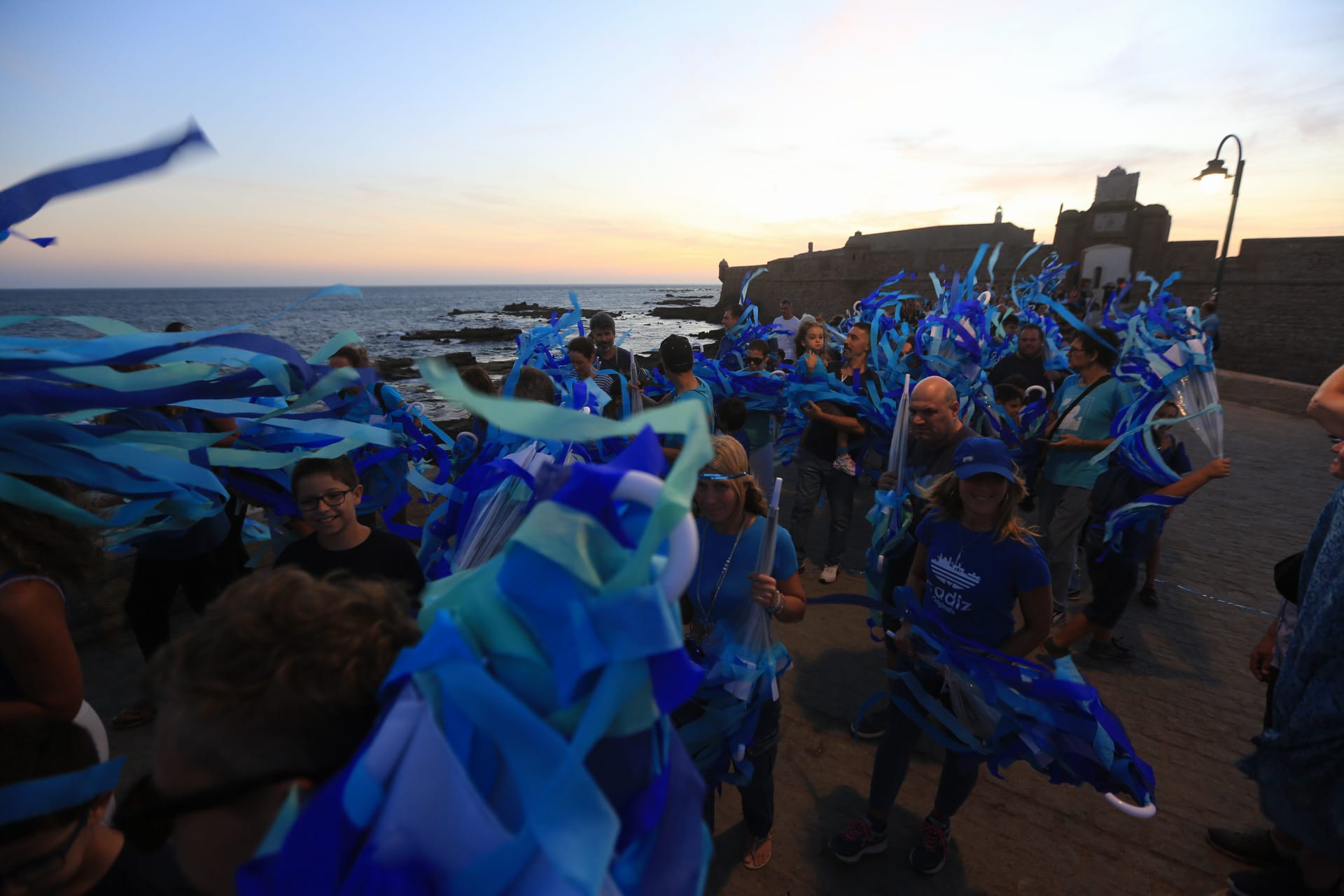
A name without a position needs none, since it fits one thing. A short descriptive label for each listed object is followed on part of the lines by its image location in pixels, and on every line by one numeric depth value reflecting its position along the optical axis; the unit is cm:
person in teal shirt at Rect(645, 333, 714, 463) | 407
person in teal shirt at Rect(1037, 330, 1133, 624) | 394
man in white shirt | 909
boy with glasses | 222
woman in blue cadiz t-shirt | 221
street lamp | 1079
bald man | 316
